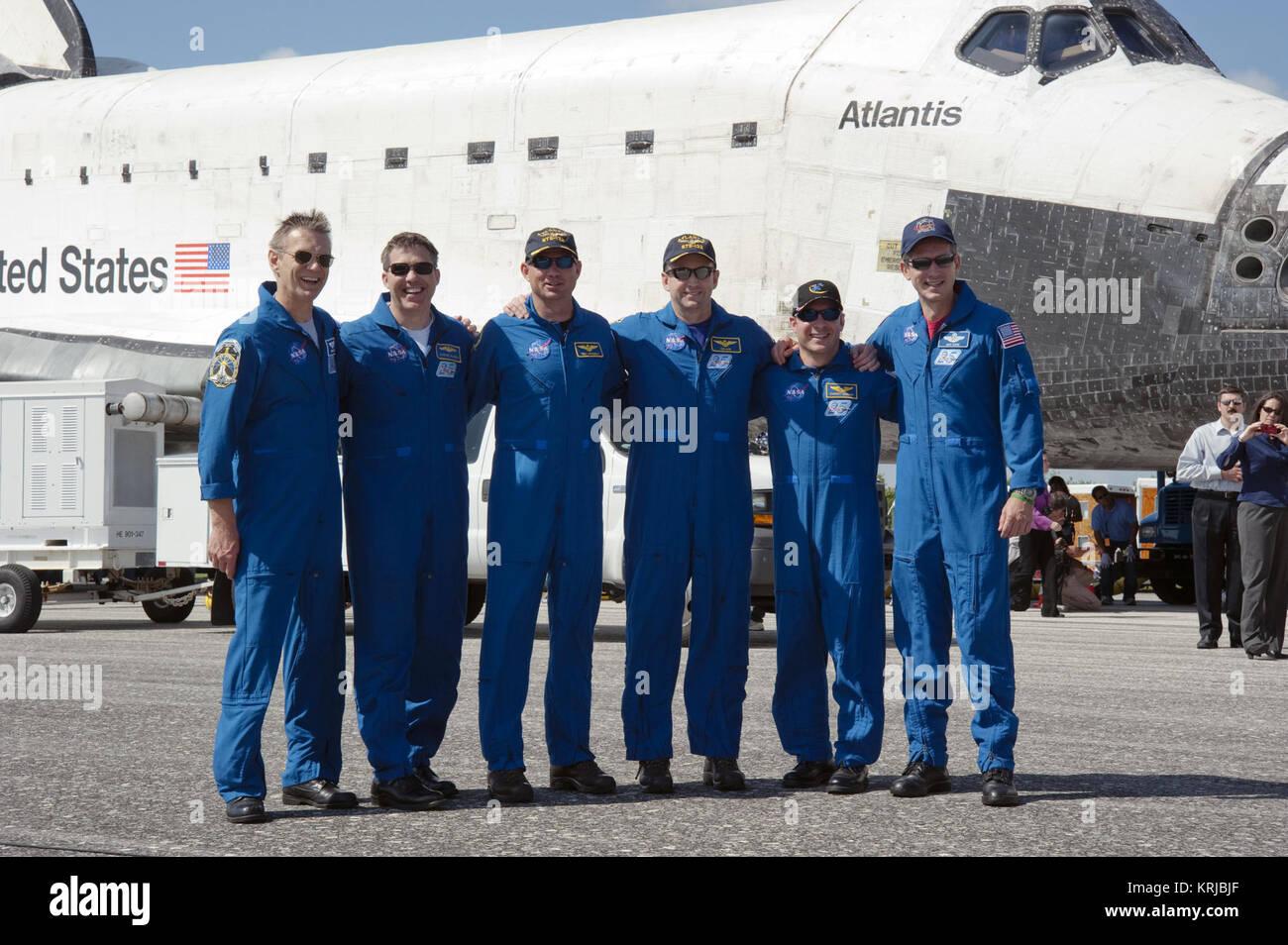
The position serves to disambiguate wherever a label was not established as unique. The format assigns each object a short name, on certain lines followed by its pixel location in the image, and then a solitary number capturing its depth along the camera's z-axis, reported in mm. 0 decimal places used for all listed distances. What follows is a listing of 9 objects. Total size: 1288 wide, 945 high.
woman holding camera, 9969
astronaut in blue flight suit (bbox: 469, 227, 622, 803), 5020
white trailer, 12734
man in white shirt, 10500
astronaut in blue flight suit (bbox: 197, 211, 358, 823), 4551
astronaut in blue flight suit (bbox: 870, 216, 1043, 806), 4867
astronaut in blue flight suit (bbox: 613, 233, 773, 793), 5156
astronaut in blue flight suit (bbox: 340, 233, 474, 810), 4844
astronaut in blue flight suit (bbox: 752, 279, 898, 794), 5102
